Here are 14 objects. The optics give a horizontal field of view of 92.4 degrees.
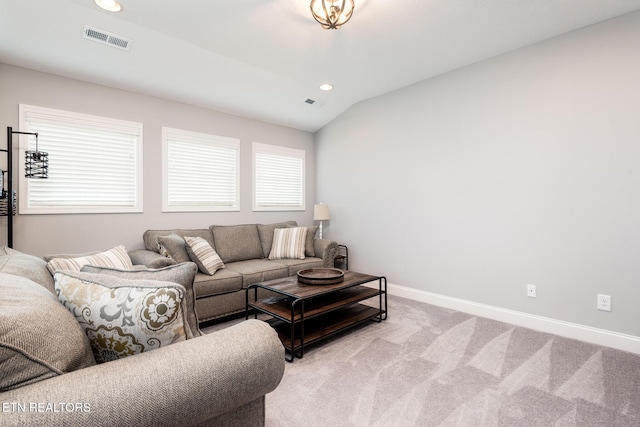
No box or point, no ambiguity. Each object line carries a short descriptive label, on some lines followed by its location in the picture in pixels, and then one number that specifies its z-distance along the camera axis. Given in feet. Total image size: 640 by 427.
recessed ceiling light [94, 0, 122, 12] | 7.41
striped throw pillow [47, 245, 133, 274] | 6.33
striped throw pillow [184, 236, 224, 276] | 10.28
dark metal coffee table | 7.92
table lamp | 15.43
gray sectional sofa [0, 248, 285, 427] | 2.38
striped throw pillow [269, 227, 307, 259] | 13.20
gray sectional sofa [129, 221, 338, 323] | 9.64
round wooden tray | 9.15
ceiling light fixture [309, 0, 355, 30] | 6.94
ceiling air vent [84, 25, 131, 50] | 8.32
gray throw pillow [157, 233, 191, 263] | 10.13
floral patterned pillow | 3.21
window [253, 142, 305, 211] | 14.92
